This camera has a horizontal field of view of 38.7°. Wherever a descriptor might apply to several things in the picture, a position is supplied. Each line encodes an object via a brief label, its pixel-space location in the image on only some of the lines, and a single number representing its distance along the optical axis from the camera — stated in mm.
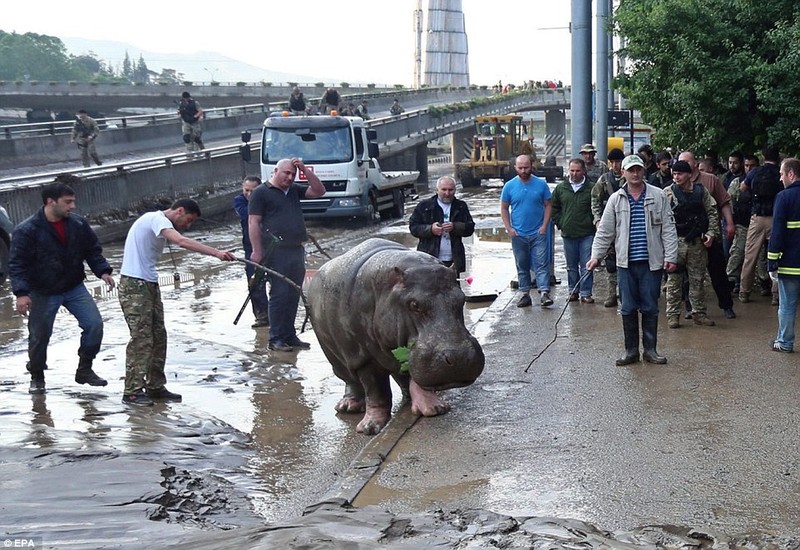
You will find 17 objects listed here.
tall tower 141375
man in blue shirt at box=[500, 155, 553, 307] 13320
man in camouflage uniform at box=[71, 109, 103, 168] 32719
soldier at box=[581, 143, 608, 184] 14633
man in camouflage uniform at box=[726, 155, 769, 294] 13297
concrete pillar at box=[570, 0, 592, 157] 17125
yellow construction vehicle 43094
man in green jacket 13336
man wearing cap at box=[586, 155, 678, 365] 9930
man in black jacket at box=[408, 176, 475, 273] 12242
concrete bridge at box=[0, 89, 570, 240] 23594
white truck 25859
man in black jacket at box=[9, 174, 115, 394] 9680
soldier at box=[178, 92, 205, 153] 34281
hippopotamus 8039
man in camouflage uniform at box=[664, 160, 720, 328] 11375
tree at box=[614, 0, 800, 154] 12906
